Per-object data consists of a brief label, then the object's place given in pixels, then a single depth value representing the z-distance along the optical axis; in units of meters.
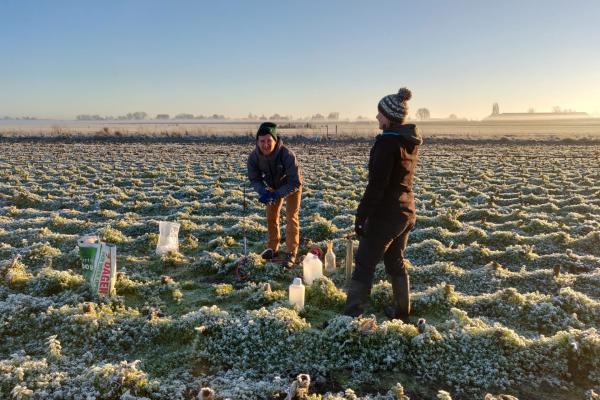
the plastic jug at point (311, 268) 7.43
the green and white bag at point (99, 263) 6.63
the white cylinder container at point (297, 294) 6.39
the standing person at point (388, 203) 5.36
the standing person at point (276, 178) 8.16
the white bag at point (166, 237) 9.17
